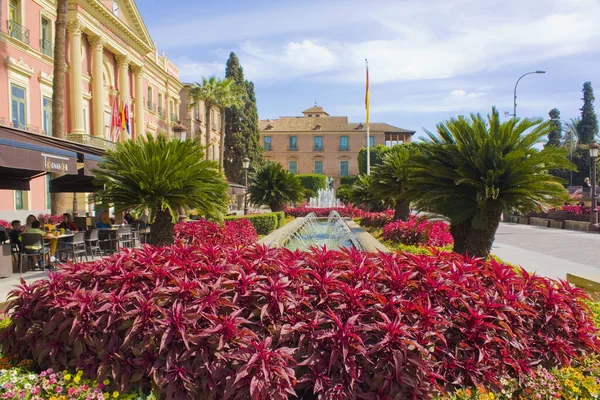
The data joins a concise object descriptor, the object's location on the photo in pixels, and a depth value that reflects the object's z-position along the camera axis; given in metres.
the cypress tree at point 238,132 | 55.09
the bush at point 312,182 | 64.19
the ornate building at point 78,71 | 22.92
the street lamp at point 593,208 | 21.69
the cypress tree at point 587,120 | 71.19
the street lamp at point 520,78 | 31.60
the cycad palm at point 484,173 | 6.17
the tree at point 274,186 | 23.45
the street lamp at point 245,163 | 27.61
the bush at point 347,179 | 66.72
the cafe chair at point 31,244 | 9.37
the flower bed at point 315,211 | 29.05
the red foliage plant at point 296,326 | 2.76
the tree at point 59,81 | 15.77
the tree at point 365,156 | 62.70
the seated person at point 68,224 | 12.41
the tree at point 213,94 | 44.38
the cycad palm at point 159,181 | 7.52
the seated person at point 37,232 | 9.48
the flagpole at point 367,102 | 38.22
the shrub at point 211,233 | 10.72
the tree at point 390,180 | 14.23
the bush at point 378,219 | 16.06
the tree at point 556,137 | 75.51
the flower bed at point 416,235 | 10.69
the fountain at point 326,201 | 43.76
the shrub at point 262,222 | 17.27
